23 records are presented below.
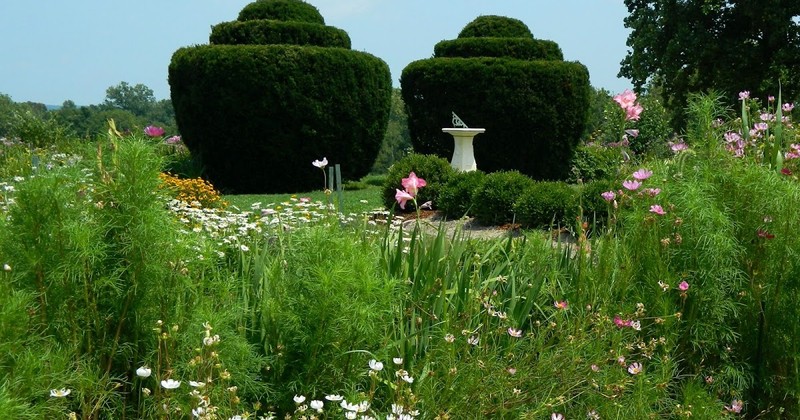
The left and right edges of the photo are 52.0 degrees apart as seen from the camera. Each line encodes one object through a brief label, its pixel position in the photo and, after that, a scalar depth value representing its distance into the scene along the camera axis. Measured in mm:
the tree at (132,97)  61125
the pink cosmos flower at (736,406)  3082
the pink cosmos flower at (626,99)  3856
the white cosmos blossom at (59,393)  2162
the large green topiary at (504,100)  14820
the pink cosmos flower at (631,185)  3379
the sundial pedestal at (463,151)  13312
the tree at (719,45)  17984
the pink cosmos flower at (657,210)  3210
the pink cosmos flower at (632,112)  3834
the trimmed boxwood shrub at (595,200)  8297
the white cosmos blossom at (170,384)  2189
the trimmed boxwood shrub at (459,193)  9969
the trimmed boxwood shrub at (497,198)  9383
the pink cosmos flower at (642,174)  3425
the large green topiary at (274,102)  12805
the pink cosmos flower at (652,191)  3362
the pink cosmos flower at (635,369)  2849
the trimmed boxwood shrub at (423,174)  10617
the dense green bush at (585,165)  15395
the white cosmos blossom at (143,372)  2176
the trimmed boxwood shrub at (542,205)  8820
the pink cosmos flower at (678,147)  4129
